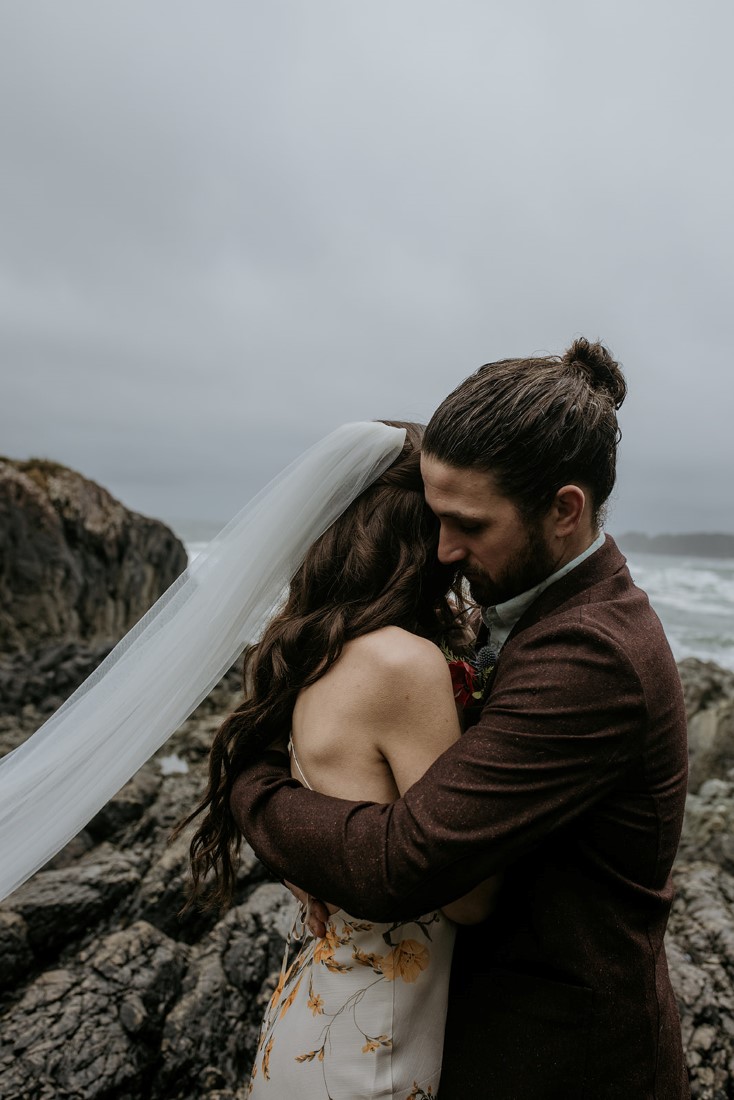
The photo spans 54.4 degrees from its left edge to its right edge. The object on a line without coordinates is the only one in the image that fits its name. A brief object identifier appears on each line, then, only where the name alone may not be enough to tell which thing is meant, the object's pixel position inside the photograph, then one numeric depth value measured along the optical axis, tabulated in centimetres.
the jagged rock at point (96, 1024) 290
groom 172
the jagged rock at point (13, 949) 351
